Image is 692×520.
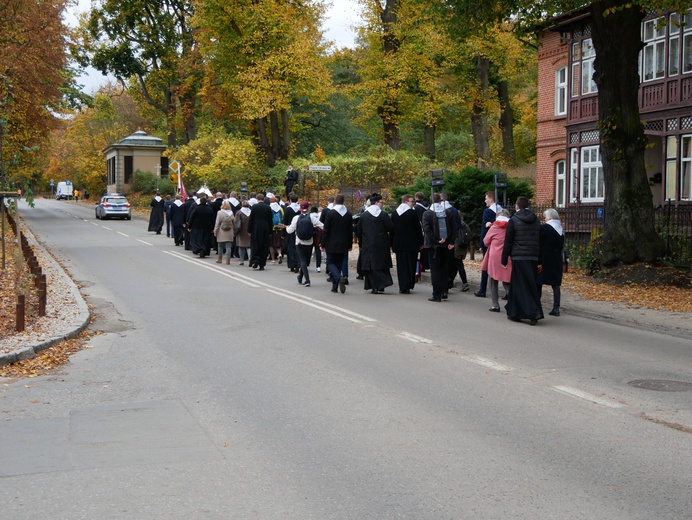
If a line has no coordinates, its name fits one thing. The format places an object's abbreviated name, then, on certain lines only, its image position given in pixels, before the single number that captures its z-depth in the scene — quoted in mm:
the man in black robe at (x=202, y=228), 26047
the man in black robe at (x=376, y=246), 16594
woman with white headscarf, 13938
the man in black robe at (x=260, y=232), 22047
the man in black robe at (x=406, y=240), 16672
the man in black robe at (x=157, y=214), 36844
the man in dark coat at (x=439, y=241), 15617
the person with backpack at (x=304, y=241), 18156
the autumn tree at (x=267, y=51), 42438
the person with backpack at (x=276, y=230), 23484
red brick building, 28016
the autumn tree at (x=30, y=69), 27734
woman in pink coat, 14039
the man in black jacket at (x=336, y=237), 17109
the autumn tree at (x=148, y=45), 53469
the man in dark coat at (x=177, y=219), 30344
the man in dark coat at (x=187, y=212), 27053
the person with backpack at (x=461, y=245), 16652
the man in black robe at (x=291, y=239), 21547
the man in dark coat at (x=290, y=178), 34531
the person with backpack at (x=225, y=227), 23406
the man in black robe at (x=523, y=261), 12836
